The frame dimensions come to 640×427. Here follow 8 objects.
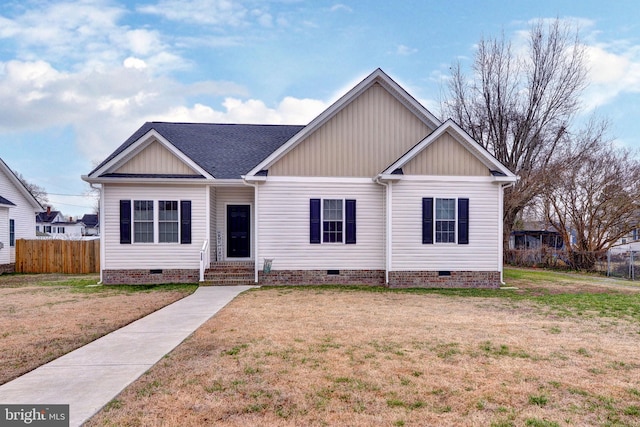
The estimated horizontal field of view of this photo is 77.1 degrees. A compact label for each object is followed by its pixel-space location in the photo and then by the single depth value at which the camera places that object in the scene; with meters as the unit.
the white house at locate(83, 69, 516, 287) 13.20
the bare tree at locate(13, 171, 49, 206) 60.37
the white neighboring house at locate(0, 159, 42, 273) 19.12
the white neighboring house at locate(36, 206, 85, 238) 63.88
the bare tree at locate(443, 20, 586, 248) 25.20
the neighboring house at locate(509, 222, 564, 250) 24.67
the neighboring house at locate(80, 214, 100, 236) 67.19
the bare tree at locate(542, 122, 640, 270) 19.73
